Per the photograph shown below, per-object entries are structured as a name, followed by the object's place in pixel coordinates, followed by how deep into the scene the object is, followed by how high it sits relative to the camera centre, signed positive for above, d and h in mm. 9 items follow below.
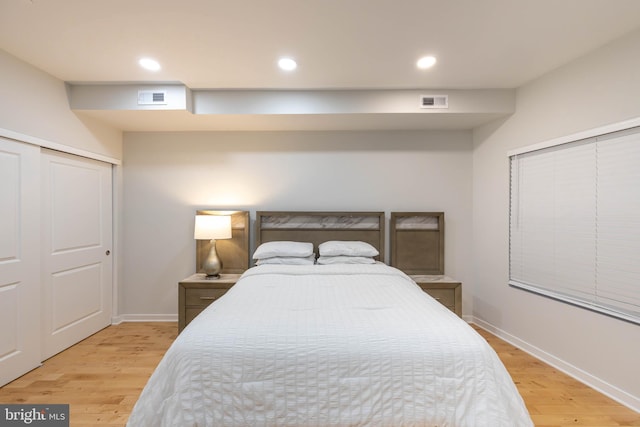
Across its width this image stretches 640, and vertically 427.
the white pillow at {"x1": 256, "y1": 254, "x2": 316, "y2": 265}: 3053 -476
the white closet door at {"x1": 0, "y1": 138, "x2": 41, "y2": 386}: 2242 -354
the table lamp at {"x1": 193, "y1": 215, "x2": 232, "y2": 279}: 3164 -197
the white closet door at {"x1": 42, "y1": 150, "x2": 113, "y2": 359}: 2678 -346
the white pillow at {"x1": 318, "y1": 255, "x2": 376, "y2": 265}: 3088 -471
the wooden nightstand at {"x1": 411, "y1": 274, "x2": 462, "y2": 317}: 3031 -771
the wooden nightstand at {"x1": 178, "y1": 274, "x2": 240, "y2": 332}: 3010 -801
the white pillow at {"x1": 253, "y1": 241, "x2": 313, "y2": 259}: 3092 -374
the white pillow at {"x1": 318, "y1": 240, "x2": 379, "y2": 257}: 3143 -369
